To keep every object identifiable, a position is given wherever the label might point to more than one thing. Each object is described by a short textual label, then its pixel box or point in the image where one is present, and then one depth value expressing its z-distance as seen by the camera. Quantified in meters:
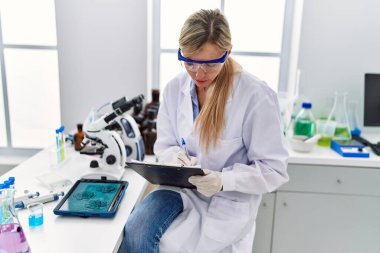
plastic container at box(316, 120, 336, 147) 2.03
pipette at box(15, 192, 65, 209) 1.26
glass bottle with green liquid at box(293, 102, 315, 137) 2.00
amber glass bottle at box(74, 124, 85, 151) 1.91
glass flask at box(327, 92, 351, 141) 2.17
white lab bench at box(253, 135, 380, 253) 1.85
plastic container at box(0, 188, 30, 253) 0.94
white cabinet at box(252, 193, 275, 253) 1.96
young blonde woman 1.24
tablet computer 1.21
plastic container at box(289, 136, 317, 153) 1.88
